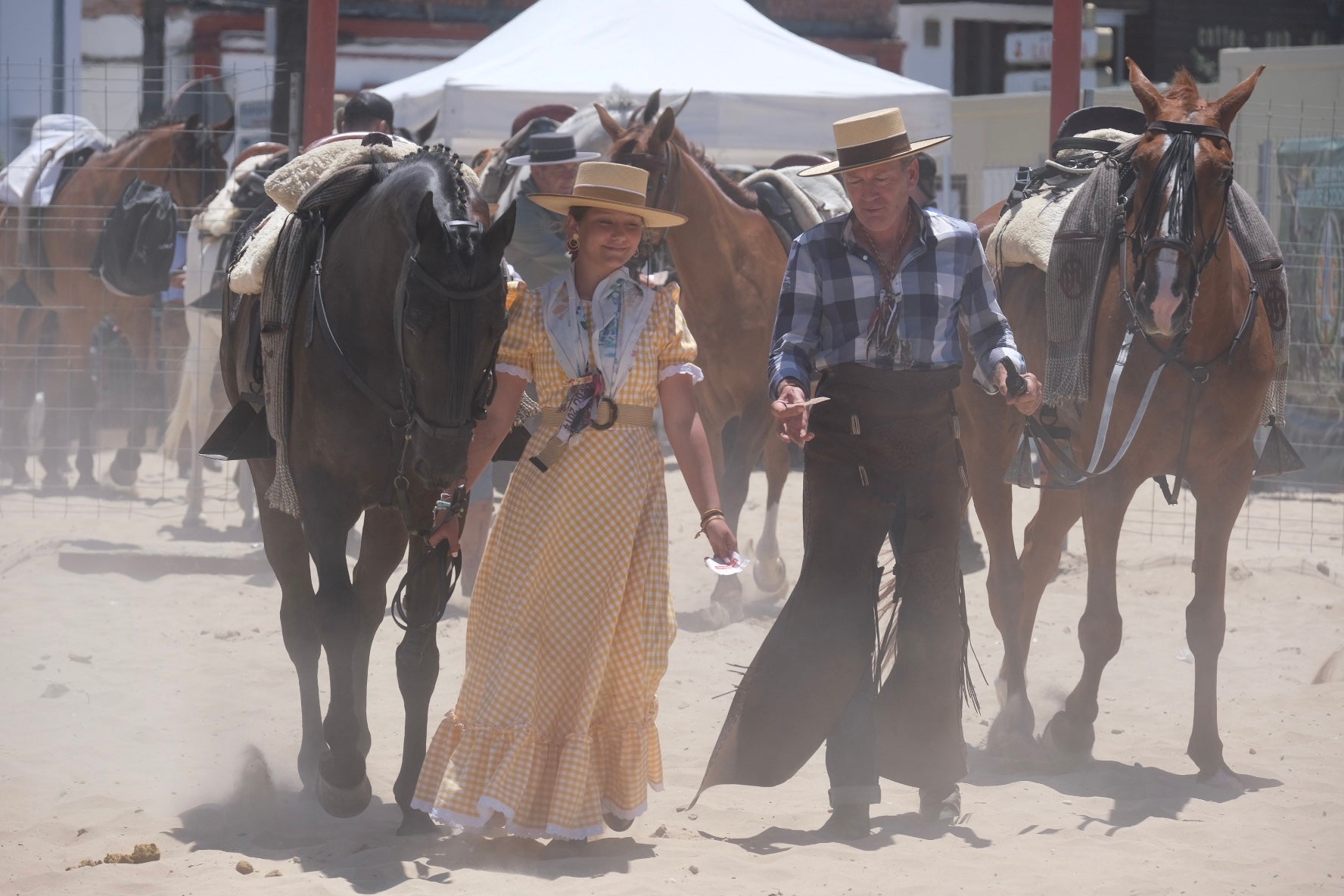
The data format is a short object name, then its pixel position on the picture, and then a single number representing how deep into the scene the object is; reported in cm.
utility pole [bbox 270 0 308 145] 3334
